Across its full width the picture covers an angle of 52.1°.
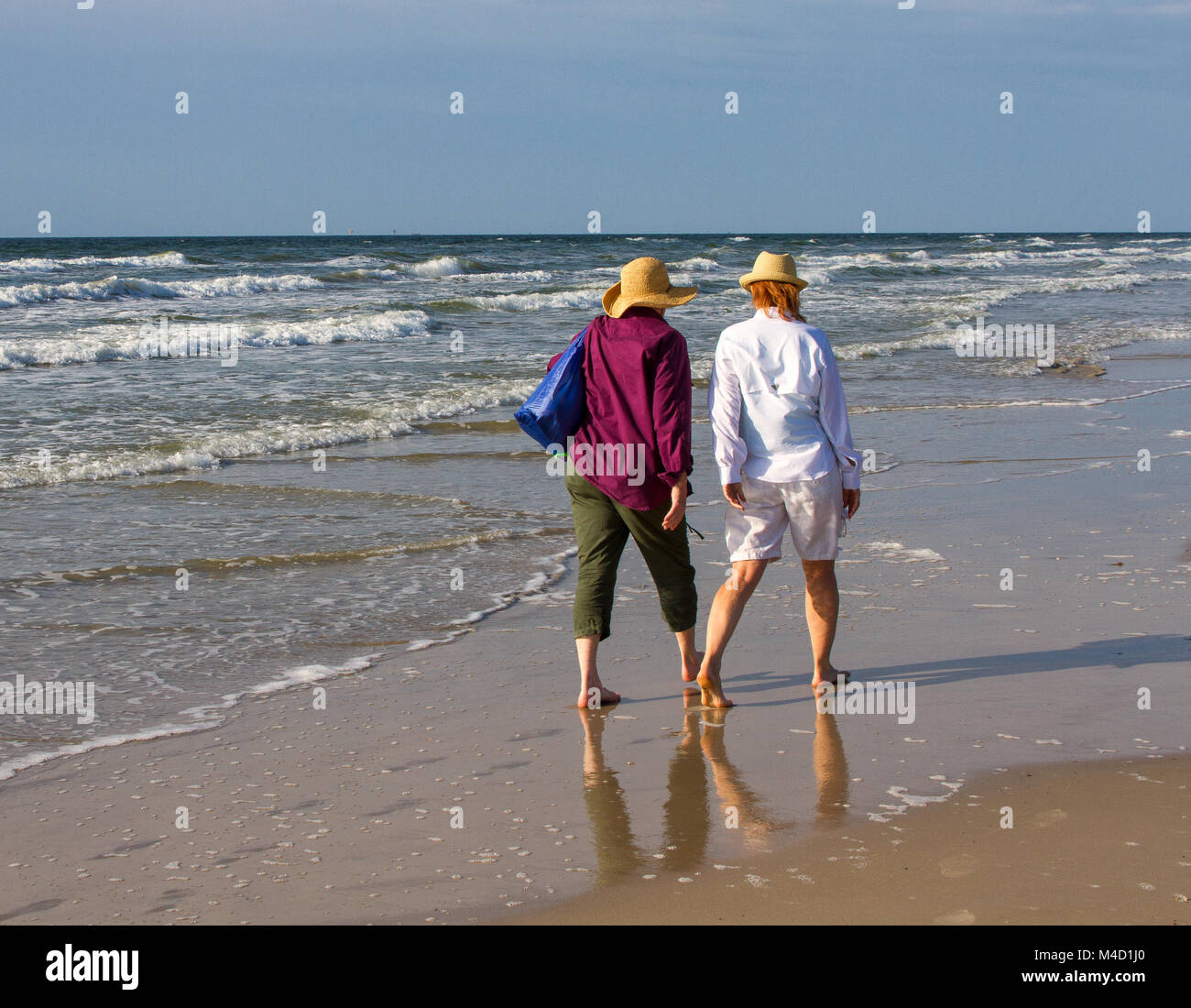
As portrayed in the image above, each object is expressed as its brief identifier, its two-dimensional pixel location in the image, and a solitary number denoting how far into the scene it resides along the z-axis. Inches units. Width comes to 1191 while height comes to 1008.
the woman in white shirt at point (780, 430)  168.4
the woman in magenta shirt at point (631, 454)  169.2
